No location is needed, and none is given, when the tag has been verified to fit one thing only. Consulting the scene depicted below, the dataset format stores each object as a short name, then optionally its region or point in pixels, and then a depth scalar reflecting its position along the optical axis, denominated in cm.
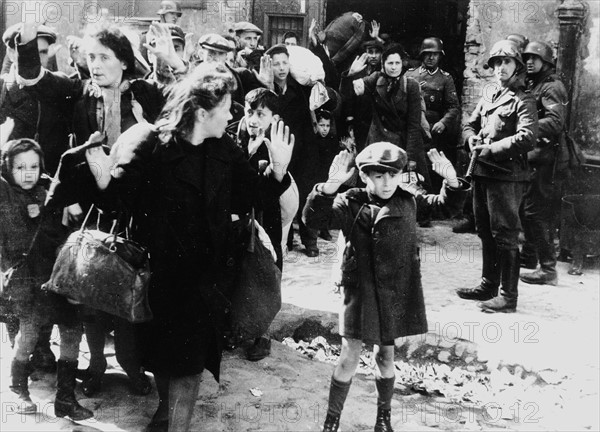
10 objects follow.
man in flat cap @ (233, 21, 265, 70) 752
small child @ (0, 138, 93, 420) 416
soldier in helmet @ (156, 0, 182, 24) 880
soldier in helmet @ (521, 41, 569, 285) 682
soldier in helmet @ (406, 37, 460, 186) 855
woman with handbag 354
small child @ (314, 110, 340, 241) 715
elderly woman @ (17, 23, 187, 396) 412
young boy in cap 385
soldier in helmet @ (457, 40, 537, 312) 586
